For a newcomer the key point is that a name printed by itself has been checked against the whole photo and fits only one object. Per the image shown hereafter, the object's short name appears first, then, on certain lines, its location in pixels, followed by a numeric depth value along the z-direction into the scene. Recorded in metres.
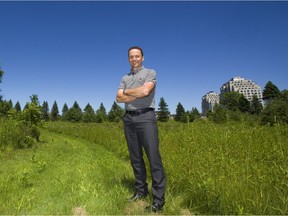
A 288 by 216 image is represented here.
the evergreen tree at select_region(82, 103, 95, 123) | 70.23
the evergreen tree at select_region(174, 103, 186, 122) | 77.87
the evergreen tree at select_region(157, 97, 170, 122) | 72.30
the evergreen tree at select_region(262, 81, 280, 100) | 75.20
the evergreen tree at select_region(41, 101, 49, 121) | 95.51
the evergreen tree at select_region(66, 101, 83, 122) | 74.04
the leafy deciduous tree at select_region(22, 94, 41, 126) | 11.86
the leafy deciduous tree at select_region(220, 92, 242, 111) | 76.08
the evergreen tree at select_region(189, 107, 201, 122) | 77.03
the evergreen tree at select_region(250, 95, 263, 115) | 69.28
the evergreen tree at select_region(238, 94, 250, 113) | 70.50
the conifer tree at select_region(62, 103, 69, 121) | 92.42
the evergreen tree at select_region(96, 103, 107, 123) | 68.43
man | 3.16
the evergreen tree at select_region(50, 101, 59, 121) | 87.12
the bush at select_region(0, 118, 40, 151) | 9.39
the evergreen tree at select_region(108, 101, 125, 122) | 70.29
